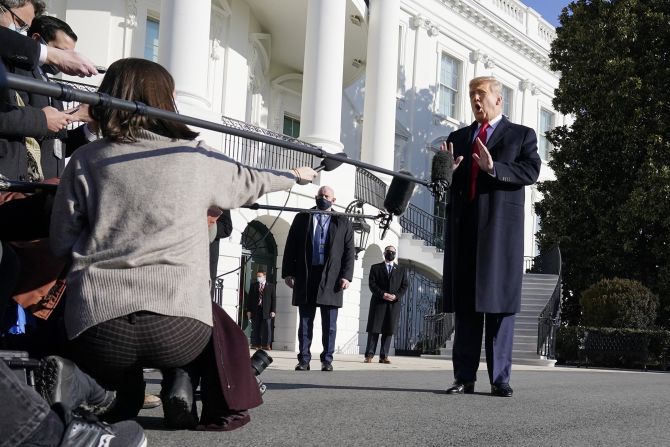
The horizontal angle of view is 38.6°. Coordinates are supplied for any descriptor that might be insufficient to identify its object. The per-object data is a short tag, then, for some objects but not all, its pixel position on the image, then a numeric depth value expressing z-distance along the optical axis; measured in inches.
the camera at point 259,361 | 192.9
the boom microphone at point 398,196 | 177.5
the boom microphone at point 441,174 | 194.7
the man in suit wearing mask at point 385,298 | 657.0
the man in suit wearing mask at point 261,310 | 831.7
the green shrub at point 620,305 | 930.1
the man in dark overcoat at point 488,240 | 267.4
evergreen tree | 1064.8
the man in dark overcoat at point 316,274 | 443.5
